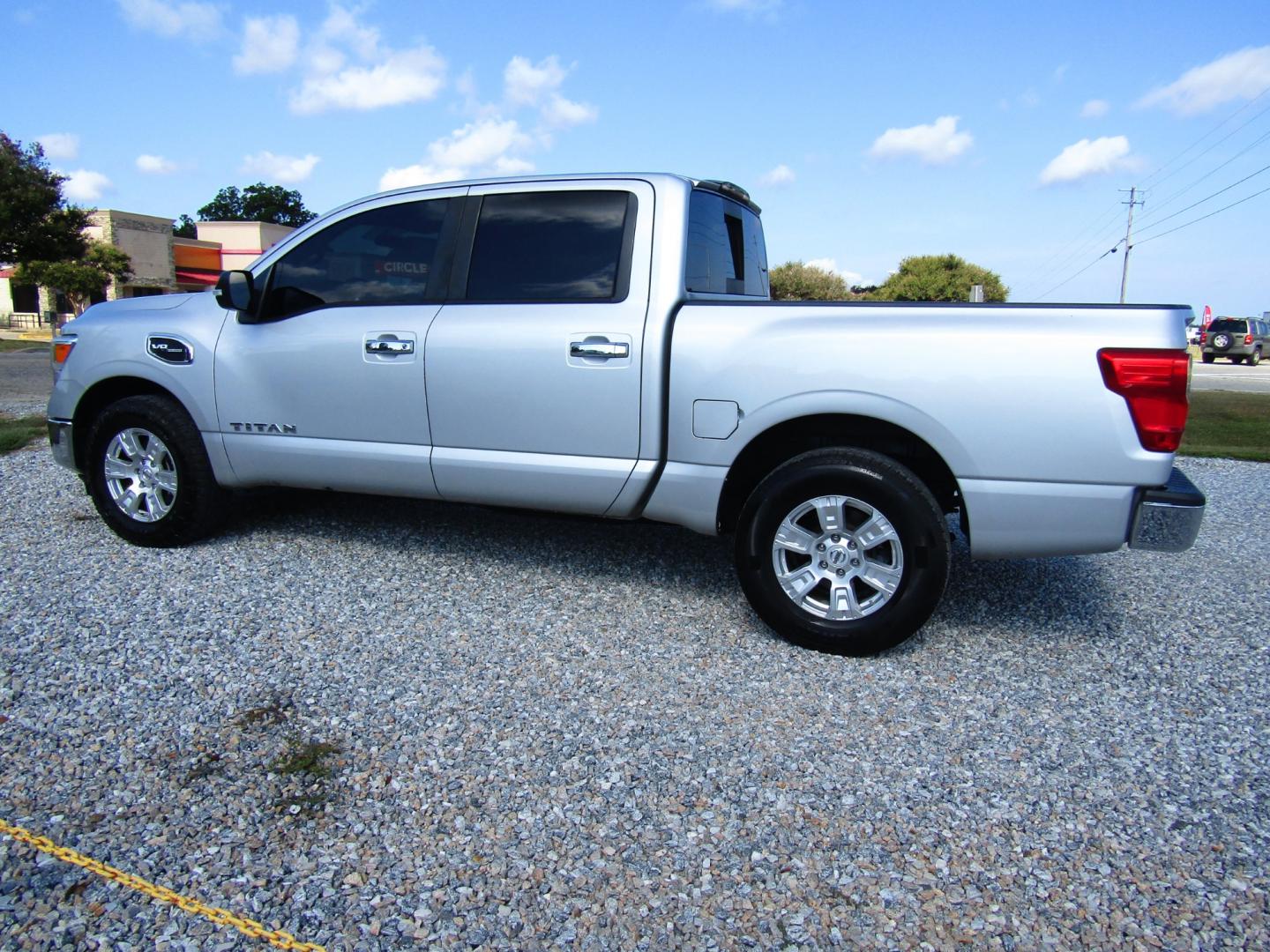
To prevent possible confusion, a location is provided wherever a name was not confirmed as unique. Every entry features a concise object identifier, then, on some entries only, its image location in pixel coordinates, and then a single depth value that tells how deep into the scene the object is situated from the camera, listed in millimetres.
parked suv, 31984
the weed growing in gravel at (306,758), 2703
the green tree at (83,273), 35000
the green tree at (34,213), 33062
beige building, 42788
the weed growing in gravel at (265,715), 3006
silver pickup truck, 3260
